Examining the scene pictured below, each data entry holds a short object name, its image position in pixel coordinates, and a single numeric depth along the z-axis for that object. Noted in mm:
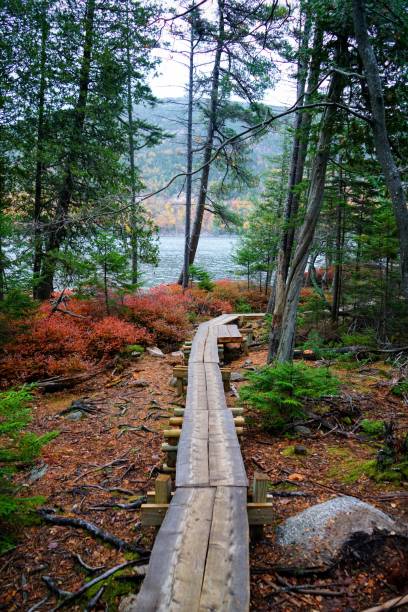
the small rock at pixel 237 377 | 7656
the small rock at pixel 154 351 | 9305
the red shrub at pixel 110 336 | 8445
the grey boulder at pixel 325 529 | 2672
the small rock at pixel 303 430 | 5008
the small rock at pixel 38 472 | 4159
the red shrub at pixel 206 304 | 14461
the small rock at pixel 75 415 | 5930
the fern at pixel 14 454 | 2797
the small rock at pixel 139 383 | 7430
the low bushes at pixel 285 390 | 4901
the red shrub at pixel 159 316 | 10266
